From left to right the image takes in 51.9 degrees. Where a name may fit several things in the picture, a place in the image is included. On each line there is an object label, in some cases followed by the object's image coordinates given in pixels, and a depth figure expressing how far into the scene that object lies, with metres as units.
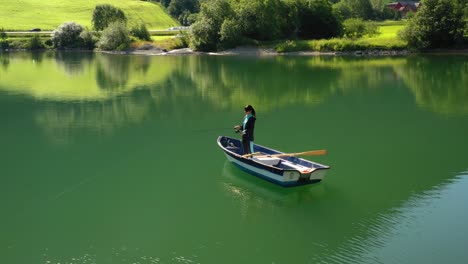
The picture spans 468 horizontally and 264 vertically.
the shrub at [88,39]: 98.25
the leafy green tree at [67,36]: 98.50
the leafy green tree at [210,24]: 84.12
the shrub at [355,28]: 84.19
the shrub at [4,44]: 99.38
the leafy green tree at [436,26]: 70.94
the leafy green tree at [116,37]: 93.31
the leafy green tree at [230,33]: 81.31
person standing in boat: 18.84
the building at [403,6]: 149.34
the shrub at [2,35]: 102.78
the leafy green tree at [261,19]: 82.56
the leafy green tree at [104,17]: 104.69
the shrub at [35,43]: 99.04
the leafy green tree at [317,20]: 85.69
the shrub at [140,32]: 98.44
